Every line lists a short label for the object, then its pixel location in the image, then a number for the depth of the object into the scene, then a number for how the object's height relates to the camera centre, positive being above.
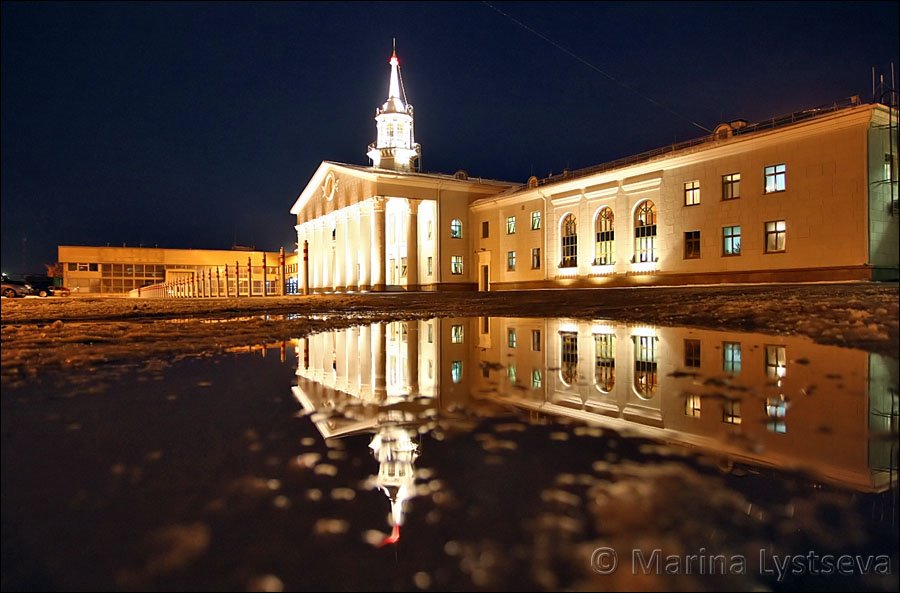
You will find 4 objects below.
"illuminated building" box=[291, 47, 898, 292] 21.30 +4.45
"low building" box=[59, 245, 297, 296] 79.06 +4.88
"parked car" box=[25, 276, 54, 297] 77.82 +3.00
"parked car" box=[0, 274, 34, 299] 40.19 +0.94
